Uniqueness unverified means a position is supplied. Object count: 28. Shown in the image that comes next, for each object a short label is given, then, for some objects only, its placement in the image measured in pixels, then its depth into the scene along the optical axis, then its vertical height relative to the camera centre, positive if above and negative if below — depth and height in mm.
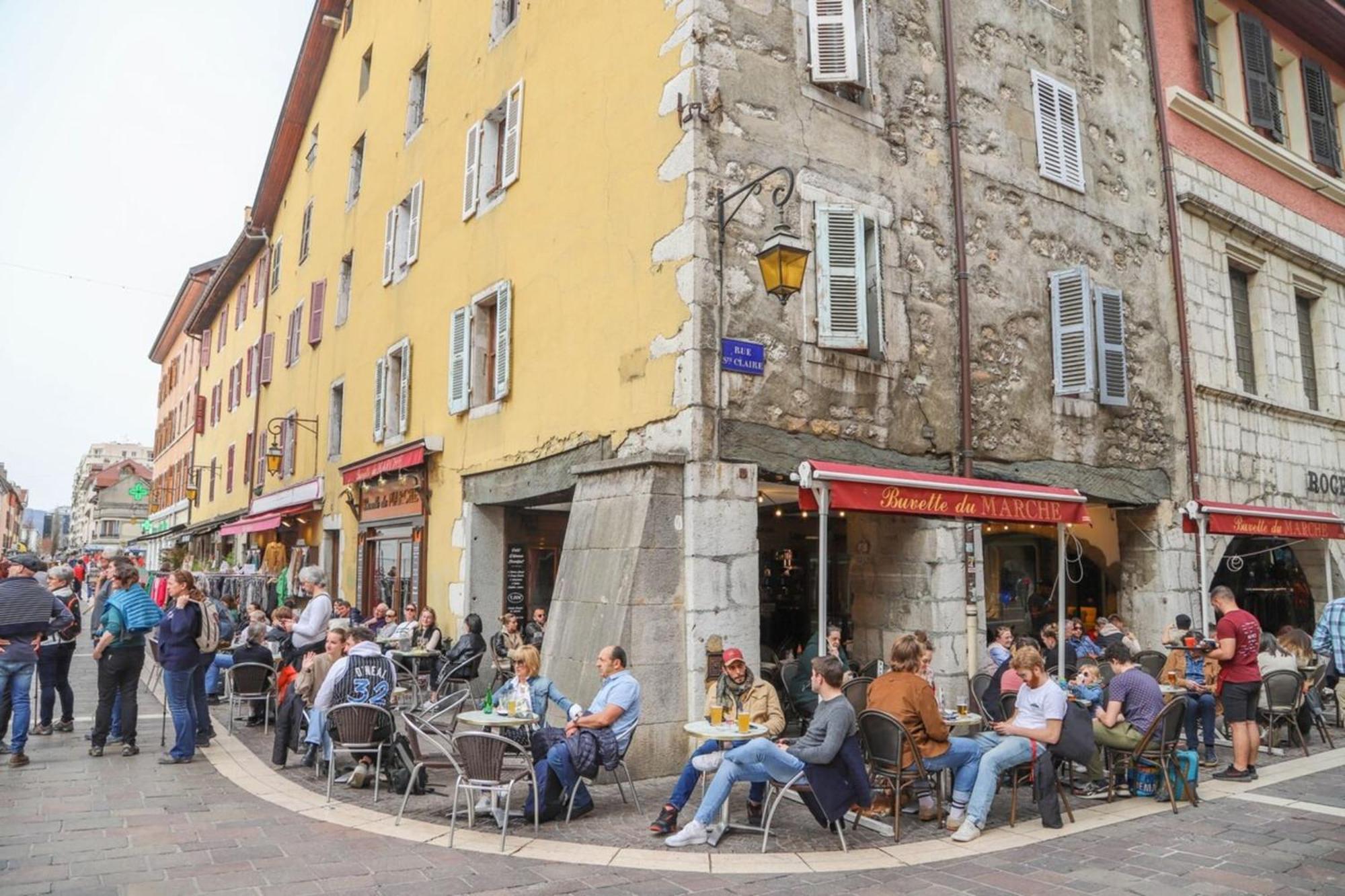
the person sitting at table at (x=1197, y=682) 7844 -974
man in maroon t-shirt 7215 -864
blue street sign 7793 +1856
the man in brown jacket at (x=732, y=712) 5714 -958
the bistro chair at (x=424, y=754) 5793 -1188
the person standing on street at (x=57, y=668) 8555 -871
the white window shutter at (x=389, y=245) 14766 +5314
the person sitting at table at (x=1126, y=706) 6590 -961
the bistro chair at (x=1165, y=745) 6281 -1204
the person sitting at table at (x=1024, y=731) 5770 -1027
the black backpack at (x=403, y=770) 6609 -1427
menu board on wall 11648 -65
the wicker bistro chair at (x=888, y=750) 5691 -1128
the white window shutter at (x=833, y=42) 8719 +5078
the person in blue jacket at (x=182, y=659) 7574 -696
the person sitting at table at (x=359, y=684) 6809 -814
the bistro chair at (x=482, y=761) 5520 -1129
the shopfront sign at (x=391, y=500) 13102 +1142
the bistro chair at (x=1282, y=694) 8172 -1094
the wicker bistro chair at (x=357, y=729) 6391 -1084
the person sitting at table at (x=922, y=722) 5879 -954
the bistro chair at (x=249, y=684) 8883 -1057
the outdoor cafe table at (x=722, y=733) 5570 -1003
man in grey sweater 5387 -1077
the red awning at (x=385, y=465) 12430 +1587
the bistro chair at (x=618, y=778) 5988 -1475
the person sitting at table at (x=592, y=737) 5887 -1077
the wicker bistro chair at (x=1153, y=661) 9391 -912
